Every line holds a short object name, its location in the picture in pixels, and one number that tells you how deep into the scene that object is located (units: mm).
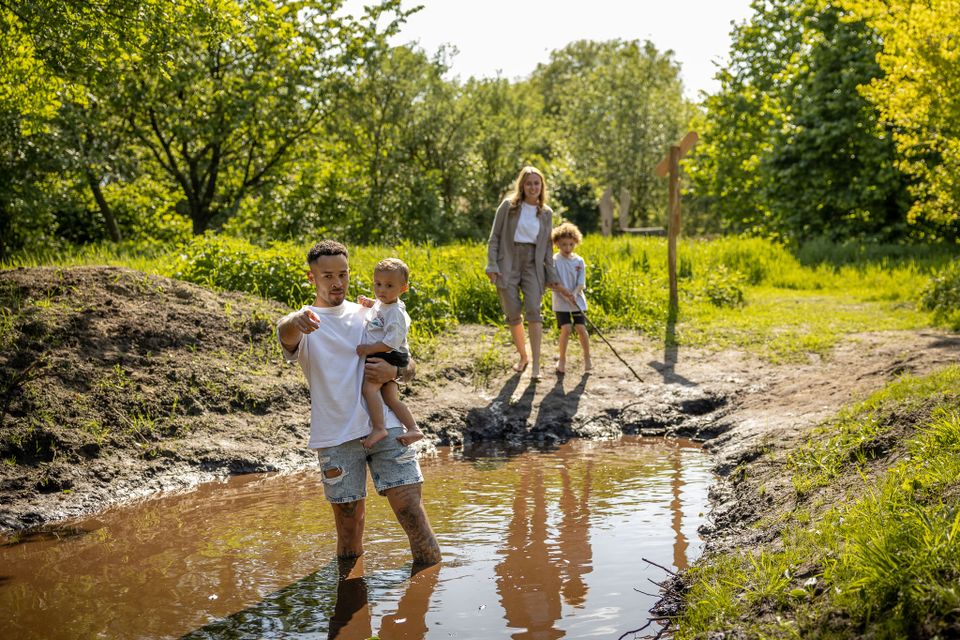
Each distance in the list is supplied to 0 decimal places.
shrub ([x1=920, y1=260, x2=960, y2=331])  10836
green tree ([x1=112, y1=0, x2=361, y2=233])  16359
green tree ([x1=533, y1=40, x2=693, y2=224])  36469
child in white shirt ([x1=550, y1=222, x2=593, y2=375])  9749
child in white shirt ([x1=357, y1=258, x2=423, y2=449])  4527
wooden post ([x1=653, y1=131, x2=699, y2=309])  11961
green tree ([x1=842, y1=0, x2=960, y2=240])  10906
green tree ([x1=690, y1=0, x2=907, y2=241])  18281
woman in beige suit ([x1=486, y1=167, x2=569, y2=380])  9422
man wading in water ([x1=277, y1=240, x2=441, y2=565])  4496
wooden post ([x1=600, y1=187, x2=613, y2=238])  22219
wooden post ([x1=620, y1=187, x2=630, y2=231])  30109
